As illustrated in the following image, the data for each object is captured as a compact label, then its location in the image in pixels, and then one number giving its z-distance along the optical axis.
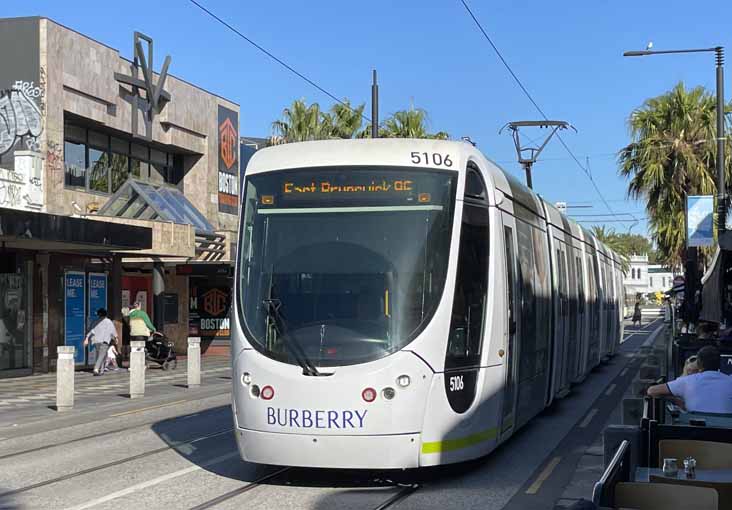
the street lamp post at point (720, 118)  20.38
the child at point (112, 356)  24.60
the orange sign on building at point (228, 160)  34.44
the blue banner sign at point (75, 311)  25.77
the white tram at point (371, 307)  8.82
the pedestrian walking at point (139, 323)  23.84
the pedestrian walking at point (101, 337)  22.91
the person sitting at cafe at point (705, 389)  8.48
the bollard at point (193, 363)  20.67
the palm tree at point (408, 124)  36.91
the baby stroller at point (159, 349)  25.62
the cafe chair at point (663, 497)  4.70
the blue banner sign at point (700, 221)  23.97
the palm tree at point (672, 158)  30.36
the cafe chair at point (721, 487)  5.41
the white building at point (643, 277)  135.62
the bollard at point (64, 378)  16.12
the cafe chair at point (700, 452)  6.31
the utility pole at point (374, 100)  28.81
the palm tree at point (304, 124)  37.75
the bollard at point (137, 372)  18.16
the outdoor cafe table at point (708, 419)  7.96
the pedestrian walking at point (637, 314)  62.15
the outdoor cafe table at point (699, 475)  5.78
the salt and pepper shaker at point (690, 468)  5.84
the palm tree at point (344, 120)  37.56
